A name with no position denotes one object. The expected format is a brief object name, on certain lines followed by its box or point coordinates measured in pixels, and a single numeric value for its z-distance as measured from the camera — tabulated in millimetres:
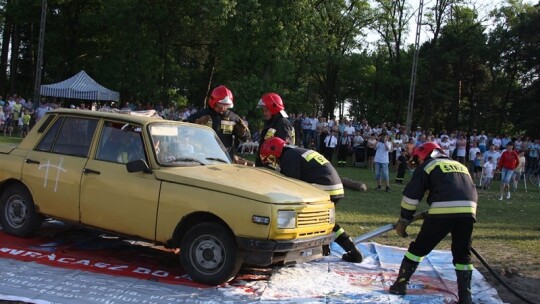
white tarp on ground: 5238
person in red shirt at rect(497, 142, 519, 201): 16953
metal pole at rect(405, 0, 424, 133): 24812
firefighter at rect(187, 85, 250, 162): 8367
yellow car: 5523
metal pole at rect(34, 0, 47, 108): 24419
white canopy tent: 30062
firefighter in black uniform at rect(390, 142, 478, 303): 5680
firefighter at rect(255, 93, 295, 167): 7871
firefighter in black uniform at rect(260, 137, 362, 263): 6863
